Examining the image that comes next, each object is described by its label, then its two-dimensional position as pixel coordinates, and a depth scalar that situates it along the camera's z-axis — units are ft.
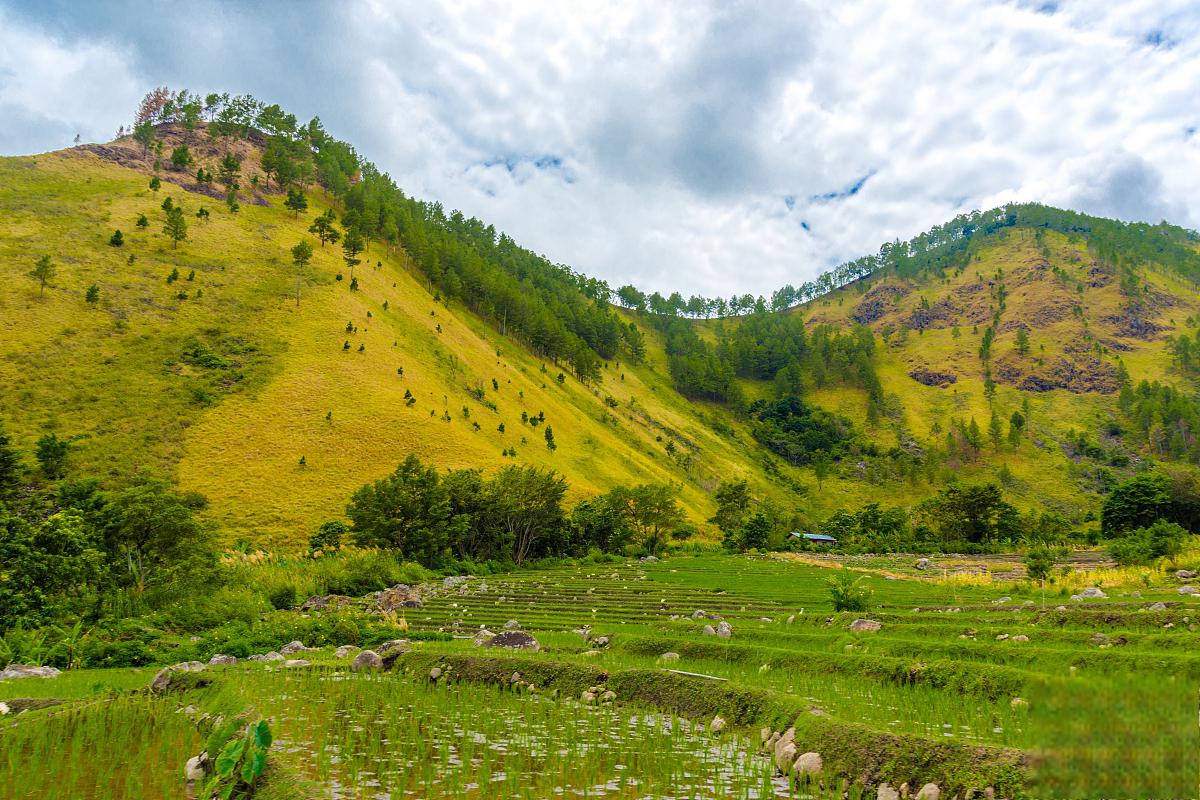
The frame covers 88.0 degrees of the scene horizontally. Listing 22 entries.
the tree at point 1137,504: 211.41
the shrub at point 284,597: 96.63
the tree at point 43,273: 244.83
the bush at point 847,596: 74.38
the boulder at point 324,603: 91.74
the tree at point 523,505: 180.01
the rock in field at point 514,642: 53.98
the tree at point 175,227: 308.40
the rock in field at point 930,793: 18.88
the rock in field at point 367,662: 49.60
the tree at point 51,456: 176.14
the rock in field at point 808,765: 23.09
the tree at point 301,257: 312.91
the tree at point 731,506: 294.25
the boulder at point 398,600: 100.89
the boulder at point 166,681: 37.52
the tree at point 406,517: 155.43
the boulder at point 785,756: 24.80
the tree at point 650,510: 229.45
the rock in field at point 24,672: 44.93
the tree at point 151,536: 80.94
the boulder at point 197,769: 22.00
